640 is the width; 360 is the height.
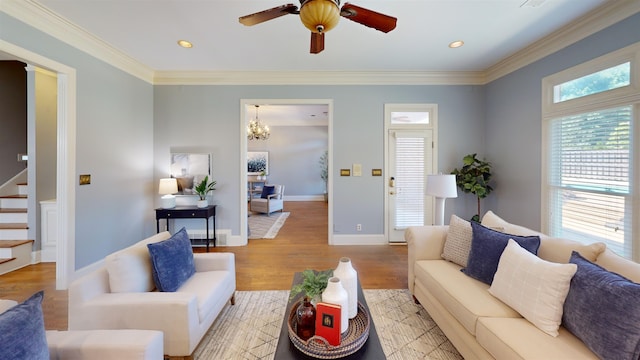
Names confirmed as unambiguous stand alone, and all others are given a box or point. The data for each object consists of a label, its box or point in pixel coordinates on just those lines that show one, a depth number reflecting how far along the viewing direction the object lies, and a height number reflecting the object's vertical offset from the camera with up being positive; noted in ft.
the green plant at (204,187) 13.01 -0.60
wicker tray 4.02 -2.80
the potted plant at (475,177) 12.68 +0.00
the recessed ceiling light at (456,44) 10.18 +5.51
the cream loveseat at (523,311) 3.75 -2.66
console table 12.49 -1.87
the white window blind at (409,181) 14.01 -0.24
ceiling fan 5.06 +3.54
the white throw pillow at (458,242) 7.18 -1.94
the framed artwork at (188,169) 13.56 +0.39
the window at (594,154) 7.43 +0.79
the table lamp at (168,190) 12.63 -0.70
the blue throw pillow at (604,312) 3.55 -2.10
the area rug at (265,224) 16.02 -3.63
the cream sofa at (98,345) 3.61 -2.51
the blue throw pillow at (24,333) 2.78 -1.86
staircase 10.41 -2.60
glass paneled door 13.94 +0.44
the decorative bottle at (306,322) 4.43 -2.63
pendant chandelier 23.30 +4.44
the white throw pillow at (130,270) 5.52 -2.17
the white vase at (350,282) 4.82 -2.06
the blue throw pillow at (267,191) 23.57 -1.38
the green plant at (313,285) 4.58 -2.02
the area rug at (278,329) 6.01 -4.20
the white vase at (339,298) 4.31 -2.12
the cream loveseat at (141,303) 5.05 -2.66
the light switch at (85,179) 9.76 -0.12
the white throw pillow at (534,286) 4.43 -2.10
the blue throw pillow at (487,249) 5.88 -1.80
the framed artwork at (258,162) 30.40 +1.76
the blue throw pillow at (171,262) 5.83 -2.15
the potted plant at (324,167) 30.66 +1.19
